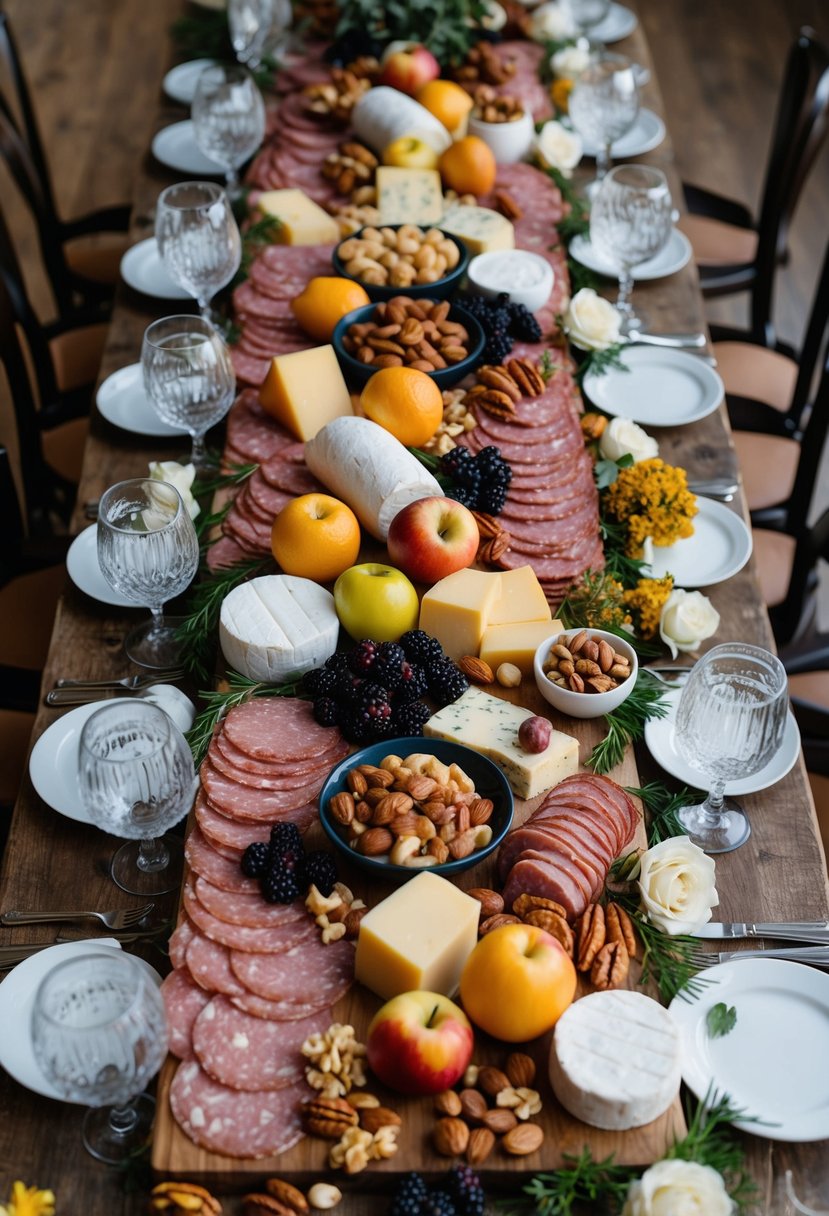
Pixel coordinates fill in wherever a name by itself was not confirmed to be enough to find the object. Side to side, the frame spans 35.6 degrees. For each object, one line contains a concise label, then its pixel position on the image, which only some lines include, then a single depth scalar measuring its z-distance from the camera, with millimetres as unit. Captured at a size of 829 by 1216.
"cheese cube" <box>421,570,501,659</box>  1992
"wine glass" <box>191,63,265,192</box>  3047
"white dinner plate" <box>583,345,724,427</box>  2682
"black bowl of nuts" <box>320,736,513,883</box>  1684
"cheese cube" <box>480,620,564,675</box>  2006
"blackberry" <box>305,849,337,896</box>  1671
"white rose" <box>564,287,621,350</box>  2719
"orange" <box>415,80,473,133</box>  3303
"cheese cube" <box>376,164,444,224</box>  2965
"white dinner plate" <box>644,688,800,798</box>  1968
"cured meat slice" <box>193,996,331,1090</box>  1502
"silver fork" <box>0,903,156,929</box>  1790
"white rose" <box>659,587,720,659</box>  2141
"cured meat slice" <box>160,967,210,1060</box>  1541
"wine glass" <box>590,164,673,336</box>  2723
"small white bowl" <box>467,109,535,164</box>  3254
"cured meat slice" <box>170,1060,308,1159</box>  1454
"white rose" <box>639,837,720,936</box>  1681
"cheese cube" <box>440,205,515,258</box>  2873
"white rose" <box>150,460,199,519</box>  2359
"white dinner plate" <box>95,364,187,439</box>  2633
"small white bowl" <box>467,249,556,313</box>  2732
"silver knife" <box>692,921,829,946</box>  1753
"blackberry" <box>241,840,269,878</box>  1687
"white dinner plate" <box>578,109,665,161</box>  3561
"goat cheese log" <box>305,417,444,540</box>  2170
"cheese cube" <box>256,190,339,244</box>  2990
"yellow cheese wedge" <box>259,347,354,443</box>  2424
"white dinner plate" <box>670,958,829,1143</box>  1550
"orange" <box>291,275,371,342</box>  2613
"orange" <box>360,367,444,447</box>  2314
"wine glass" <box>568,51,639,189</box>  3160
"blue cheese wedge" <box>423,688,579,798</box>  1818
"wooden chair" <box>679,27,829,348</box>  3619
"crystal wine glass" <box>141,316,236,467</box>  2293
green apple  1997
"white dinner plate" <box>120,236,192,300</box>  3010
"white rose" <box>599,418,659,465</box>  2453
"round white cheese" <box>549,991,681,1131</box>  1451
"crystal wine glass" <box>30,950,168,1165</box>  1332
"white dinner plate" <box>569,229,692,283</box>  3066
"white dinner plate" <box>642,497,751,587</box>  2328
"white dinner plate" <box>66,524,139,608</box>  2277
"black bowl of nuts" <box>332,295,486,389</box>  2492
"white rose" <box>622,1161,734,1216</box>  1353
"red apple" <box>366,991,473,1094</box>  1439
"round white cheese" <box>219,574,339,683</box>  1975
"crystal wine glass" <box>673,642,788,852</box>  1717
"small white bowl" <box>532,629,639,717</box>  1926
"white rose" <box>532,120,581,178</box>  3311
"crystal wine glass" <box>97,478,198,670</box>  1958
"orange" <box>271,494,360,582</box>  2094
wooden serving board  1440
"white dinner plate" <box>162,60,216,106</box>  3727
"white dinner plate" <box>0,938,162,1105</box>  1579
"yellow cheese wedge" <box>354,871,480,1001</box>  1521
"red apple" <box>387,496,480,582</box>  2082
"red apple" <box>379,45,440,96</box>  3418
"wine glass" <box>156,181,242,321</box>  2590
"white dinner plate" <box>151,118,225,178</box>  3461
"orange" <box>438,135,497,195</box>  3037
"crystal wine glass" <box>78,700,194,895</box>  1620
